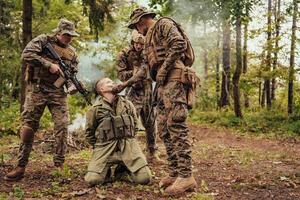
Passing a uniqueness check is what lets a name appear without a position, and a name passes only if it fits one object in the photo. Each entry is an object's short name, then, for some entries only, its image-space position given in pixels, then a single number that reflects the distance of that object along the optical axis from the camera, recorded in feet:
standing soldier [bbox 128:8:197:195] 17.03
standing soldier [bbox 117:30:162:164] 24.53
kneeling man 18.94
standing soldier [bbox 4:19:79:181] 20.94
